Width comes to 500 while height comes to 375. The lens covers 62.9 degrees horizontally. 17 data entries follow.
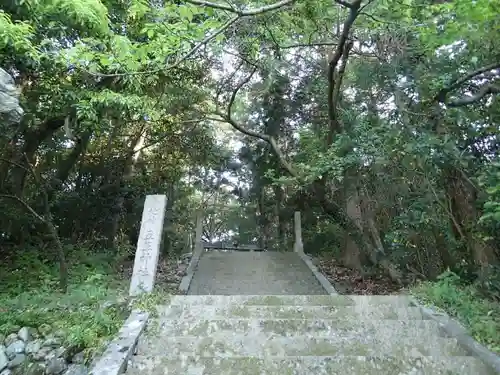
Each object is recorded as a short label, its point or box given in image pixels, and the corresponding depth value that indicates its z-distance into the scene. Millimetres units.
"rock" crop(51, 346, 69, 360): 4250
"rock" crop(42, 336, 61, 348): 4411
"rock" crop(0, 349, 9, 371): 4492
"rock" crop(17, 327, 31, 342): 4627
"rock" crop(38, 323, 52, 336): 4586
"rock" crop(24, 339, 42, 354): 4484
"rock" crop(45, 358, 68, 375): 4227
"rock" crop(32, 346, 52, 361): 4391
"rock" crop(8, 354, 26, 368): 4488
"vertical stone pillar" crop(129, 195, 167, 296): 5281
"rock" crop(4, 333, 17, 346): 4613
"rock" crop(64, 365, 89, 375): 3957
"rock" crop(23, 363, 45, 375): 4346
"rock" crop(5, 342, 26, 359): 4518
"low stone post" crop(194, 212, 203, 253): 11680
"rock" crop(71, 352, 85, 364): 4102
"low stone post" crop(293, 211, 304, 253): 11727
